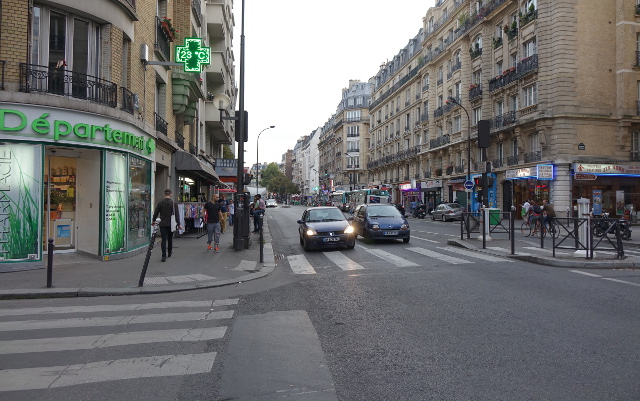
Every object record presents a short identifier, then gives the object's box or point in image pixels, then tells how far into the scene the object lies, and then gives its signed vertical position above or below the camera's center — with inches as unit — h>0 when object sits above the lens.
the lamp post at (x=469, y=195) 1503.4 +22.8
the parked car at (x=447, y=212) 1332.4 -29.9
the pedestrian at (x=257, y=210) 788.0 -15.5
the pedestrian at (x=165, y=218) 463.5 -17.5
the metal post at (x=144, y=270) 334.0 -51.1
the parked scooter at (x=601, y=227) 441.0 -25.4
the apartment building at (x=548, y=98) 1149.1 +289.9
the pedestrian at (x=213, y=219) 540.4 -21.6
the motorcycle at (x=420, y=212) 1619.1 -36.6
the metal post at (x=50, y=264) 319.3 -44.4
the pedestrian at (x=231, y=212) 1063.0 -25.6
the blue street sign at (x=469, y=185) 1259.0 +46.3
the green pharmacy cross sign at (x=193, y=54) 612.7 +203.5
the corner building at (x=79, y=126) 390.9 +72.1
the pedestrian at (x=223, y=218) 863.2 -32.5
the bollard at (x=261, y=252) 447.8 -50.7
